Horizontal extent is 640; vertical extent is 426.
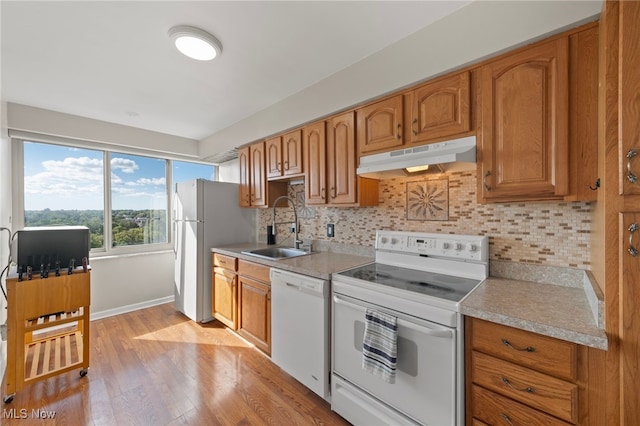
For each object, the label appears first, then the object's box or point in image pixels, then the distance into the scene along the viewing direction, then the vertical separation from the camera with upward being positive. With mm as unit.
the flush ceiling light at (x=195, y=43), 1611 +1101
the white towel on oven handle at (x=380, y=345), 1371 -722
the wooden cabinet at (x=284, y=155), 2566 +592
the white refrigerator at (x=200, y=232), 3090 -243
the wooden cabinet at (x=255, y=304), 2316 -859
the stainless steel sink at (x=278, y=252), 2790 -430
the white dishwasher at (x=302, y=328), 1783 -851
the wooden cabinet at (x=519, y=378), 996 -685
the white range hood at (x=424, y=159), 1467 +320
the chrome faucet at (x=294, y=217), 2885 -62
